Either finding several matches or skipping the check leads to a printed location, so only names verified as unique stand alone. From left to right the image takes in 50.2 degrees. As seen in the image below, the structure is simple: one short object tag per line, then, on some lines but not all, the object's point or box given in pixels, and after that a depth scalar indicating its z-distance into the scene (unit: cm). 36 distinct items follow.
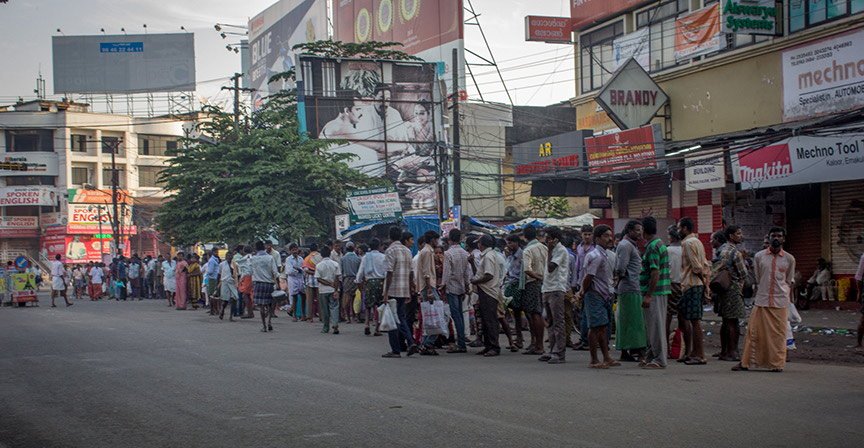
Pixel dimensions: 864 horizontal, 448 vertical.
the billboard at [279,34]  6919
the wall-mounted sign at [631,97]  2434
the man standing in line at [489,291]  1369
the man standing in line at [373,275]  1764
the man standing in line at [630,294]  1175
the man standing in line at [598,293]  1172
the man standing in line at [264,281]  1973
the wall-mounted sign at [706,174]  2258
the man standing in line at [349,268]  1950
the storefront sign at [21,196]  6606
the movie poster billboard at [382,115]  4447
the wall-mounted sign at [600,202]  2820
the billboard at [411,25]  5053
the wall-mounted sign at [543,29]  3685
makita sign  1886
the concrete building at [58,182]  6669
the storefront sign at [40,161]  6694
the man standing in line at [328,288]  1858
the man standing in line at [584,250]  1466
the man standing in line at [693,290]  1220
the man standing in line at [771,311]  1141
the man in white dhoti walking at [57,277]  3384
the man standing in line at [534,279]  1369
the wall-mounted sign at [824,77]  1917
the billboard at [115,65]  6938
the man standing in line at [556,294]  1253
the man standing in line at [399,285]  1362
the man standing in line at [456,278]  1409
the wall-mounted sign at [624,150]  2297
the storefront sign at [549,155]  2730
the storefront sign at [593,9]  2689
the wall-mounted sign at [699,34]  2330
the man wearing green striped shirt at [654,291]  1149
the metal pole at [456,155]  2792
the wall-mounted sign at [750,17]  2084
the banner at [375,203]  3145
